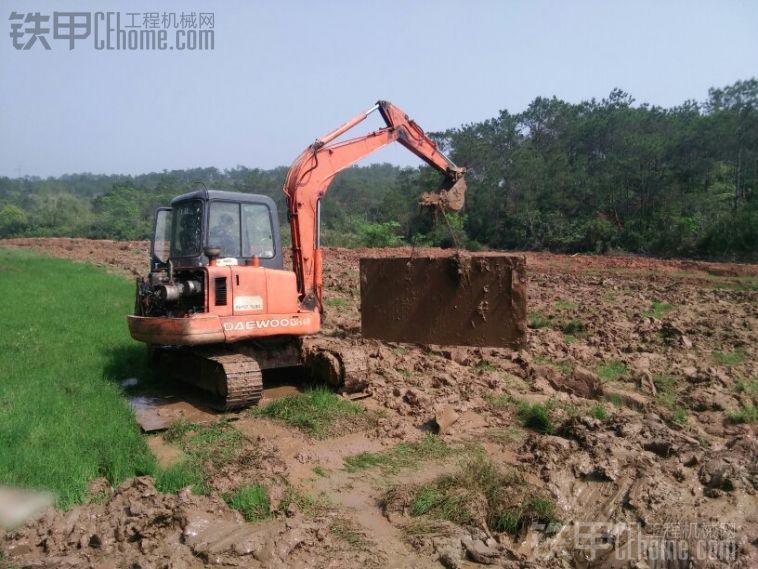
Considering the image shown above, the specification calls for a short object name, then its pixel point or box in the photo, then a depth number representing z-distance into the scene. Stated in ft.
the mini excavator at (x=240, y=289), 20.85
